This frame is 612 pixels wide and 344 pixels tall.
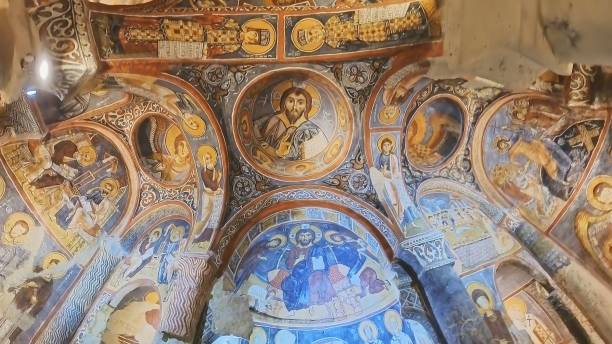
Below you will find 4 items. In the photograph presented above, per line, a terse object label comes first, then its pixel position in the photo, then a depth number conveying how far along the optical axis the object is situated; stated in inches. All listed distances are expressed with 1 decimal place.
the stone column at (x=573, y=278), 316.2
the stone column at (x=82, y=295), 360.8
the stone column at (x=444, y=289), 305.9
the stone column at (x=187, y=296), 319.6
